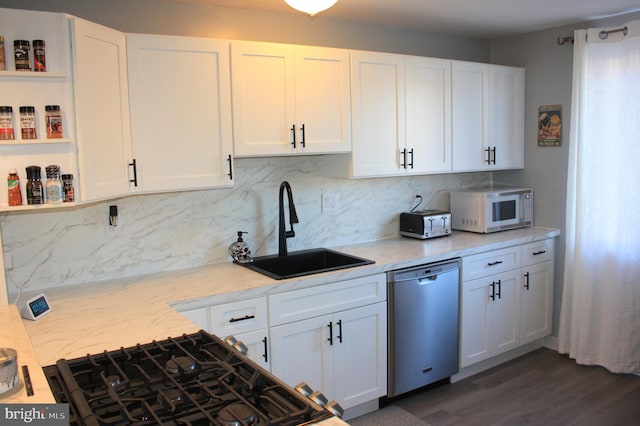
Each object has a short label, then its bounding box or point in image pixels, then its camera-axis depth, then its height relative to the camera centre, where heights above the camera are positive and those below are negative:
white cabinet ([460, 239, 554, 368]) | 3.69 -1.02
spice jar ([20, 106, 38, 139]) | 2.26 +0.17
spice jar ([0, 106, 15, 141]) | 2.21 +0.16
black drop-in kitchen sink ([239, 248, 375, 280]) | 3.34 -0.64
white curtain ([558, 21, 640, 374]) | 3.68 -0.32
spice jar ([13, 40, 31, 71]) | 2.23 +0.44
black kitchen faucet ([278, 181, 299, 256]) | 3.33 -0.36
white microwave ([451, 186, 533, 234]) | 4.05 -0.40
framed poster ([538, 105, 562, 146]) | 4.15 +0.23
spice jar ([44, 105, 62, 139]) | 2.31 +0.17
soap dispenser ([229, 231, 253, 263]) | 3.33 -0.55
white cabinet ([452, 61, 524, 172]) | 3.95 +0.29
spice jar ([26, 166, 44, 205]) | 2.29 -0.09
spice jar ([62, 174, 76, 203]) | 2.37 -0.11
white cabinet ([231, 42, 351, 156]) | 3.01 +0.34
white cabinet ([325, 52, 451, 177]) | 3.44 +0.26
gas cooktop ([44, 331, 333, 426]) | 1.34 -0.62
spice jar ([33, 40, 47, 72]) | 2.27 +0.44
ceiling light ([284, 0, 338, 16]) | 2.19 +0.62
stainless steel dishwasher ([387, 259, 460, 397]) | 3.28 -1.03
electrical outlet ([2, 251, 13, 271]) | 2.66 -0.47
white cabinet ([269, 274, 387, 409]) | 2.91 -1.01
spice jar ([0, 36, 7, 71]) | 2.22 +0.43
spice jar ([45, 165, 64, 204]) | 2.32 -0.10
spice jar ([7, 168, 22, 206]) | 2.27 -0.10
